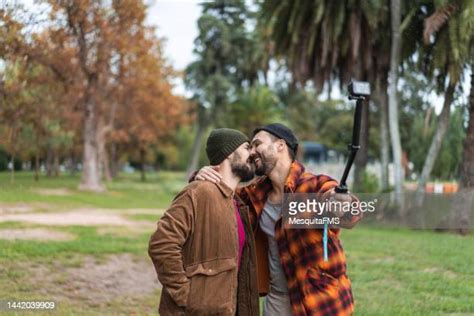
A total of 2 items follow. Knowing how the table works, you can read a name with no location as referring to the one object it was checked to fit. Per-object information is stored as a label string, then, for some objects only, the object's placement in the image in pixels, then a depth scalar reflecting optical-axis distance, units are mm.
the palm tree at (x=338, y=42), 8117
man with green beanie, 2469
